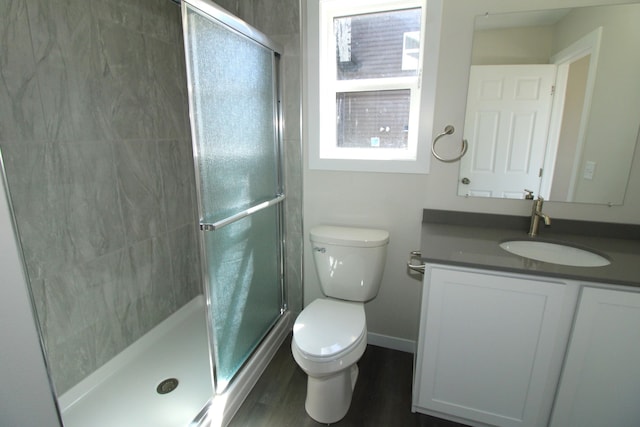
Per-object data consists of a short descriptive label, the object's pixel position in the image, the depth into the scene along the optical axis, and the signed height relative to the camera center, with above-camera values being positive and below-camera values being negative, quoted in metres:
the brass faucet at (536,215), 1.59 -0.35
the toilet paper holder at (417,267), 1.52 -0.58
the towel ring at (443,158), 1.71 -0.02
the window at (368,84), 1.82 +0.34
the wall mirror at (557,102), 1.50 +0.20
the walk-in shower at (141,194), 1.37 -0.27
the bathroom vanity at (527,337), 1.22 -0.77
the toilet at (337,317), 1.42 -0.87
